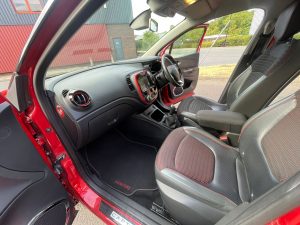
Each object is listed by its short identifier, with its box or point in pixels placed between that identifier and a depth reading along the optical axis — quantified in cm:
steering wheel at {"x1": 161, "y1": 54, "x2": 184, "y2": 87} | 184
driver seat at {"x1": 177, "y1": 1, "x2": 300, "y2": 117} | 143
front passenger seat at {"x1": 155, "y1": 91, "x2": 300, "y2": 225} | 85
